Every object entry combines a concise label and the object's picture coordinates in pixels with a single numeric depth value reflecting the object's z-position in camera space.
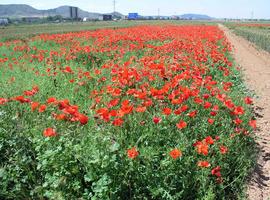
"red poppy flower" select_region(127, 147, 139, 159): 3.12
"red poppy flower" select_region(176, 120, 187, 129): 3.62
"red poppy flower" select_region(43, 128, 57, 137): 3.31
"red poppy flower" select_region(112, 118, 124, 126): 3.48
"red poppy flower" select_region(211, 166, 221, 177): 3.55
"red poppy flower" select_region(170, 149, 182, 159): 3.22
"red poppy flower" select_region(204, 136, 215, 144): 3.59
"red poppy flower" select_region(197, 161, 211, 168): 3.36
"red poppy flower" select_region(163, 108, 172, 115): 3.74
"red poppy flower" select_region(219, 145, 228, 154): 3.68
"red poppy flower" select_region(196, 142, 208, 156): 3.42
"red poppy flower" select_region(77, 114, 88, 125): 3.38
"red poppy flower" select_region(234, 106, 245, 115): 4.21
